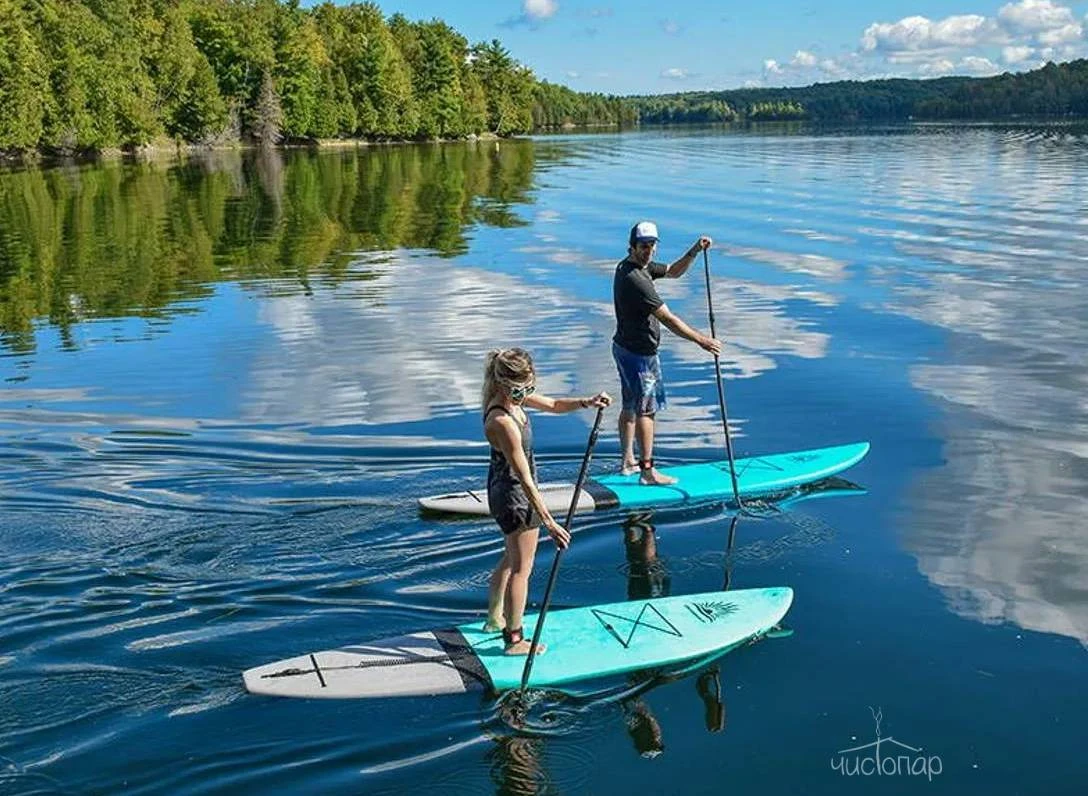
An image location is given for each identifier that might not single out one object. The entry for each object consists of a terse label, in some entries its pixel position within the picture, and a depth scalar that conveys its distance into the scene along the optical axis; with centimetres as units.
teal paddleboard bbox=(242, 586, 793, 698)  765
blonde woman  754
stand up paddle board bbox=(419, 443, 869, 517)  1125
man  1159
